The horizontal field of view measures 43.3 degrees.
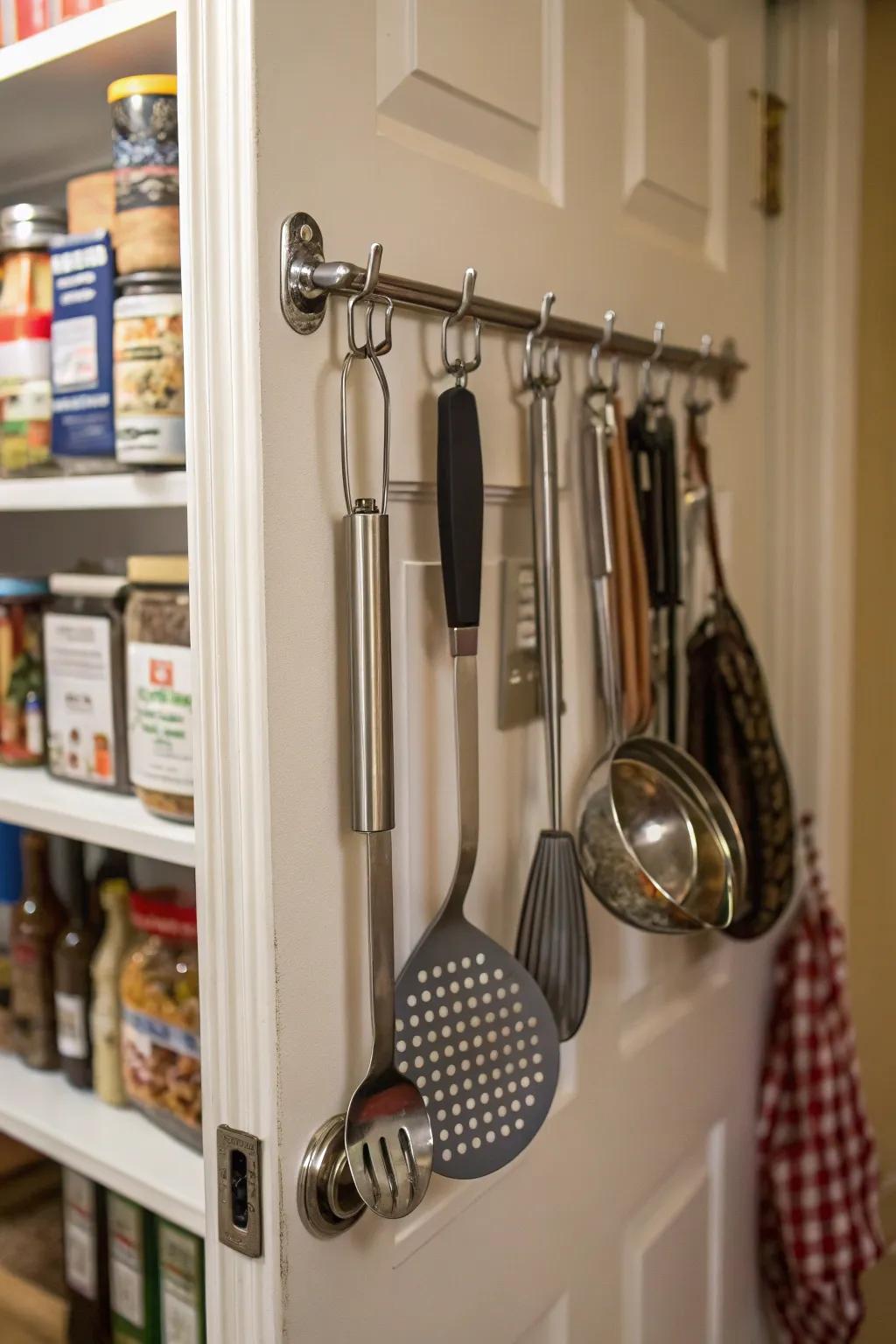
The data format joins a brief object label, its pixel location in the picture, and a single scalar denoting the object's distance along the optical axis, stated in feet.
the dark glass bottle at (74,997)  3.27
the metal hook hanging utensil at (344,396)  2.20
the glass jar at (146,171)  2.52
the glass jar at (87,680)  3.01
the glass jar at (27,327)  3.01
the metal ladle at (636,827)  2.88
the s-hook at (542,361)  2.71
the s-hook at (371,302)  2.16
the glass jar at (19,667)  3.33
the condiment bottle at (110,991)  3.16
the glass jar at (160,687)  2.68
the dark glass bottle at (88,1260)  3.35
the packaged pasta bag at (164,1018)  2.90
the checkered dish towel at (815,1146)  4.04
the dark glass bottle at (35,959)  3.43
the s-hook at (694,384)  3.47
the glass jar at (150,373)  2.55
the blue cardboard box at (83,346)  2.73
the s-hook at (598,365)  2.90
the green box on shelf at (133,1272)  3.20
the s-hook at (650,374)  3.17
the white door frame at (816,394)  4.06
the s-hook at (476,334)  2.43
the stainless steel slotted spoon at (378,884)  2.20
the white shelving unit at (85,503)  2.51
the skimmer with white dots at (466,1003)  2.41
